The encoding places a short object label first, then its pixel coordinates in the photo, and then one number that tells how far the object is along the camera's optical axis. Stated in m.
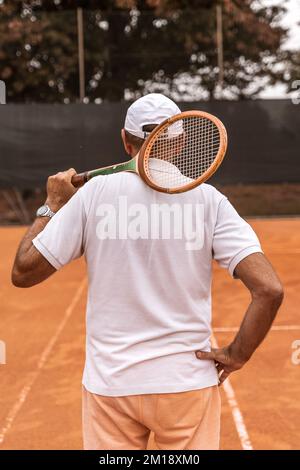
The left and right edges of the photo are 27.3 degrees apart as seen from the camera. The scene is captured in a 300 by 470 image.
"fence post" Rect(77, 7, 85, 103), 11.46
